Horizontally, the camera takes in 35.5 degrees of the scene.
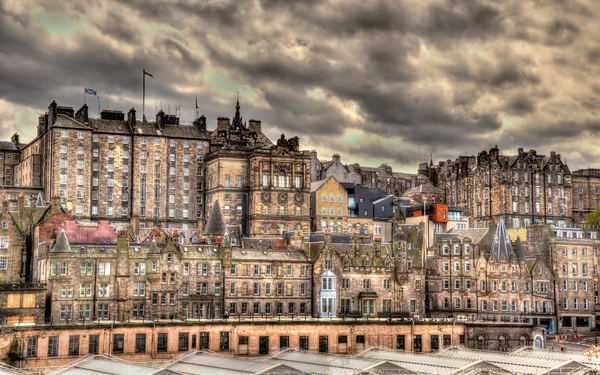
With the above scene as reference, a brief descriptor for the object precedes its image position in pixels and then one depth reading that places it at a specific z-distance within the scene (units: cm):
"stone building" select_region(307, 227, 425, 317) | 11469
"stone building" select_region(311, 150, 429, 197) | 17338
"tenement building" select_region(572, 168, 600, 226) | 17515
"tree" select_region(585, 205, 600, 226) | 15677
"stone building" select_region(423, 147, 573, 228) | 16512
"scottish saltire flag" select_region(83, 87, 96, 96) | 14188
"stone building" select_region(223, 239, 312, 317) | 11050
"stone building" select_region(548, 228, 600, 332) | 13062
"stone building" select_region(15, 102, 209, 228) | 14050
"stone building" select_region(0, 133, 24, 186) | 15812
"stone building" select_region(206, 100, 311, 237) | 14175
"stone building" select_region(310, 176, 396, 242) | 14725
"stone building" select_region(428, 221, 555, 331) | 12425
